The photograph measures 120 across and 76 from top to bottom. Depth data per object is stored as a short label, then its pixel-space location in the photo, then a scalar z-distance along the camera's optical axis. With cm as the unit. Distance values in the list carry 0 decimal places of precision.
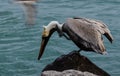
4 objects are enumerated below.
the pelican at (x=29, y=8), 809
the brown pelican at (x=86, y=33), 1356
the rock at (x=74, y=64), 1327
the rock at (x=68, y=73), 1119
